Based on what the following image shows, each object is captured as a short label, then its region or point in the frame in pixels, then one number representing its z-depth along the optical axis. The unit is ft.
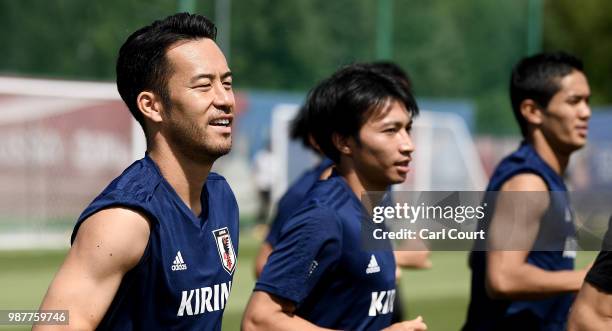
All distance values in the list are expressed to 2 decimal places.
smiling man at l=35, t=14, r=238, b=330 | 19.71
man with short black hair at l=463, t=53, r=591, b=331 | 31.01
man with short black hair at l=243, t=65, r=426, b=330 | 25.89
